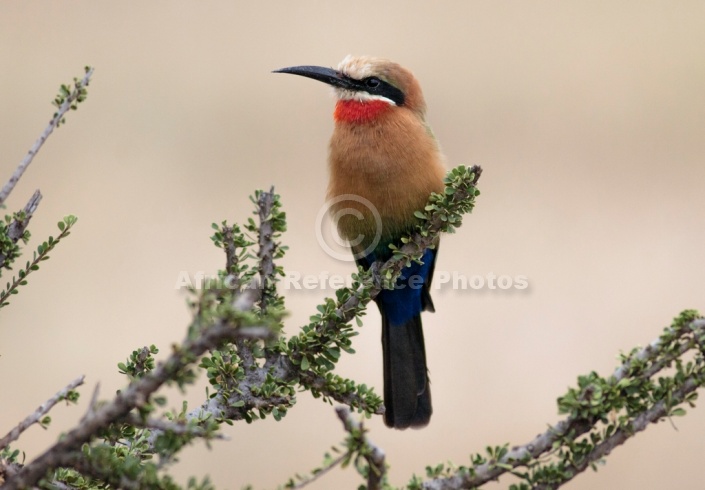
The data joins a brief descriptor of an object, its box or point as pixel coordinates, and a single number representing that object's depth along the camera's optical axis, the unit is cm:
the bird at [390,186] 555
